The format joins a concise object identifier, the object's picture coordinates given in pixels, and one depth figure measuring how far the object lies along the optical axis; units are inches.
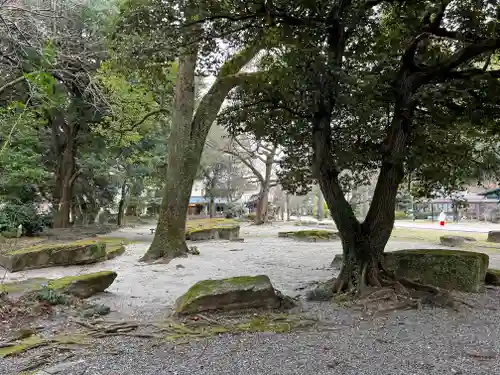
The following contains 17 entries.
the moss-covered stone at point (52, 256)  327.3
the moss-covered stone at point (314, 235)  658.2
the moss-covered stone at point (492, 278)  272.8
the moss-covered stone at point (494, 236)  624.1
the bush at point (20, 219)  566.3
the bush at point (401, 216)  1609.3
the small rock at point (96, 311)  191.1
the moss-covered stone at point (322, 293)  235.6
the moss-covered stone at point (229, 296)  191.5
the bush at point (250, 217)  1287.3
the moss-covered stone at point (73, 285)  213.2
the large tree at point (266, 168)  1045.8
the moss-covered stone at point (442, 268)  248.0
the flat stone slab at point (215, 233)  639.8
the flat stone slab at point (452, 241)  553.6
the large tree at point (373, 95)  197.9
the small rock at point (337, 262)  358.0
